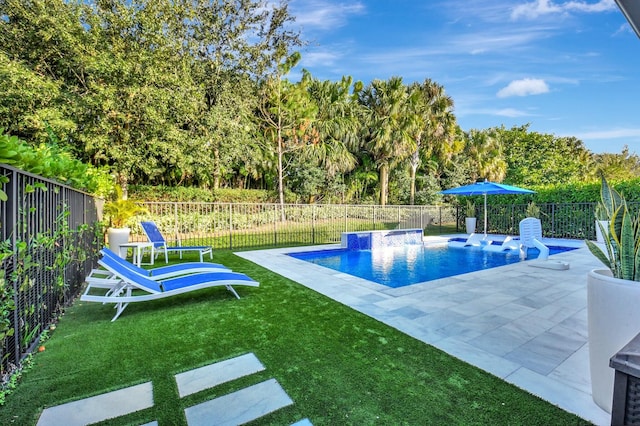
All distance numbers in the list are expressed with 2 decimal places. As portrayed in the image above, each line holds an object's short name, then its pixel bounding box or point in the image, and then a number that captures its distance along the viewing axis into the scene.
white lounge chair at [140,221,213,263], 7.61
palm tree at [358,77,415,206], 20.33
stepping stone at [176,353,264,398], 2.32
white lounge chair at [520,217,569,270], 7.63
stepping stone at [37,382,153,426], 1.96
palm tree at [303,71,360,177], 19.55
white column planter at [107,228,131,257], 7.43
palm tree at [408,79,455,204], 21.53
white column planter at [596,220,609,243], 10.59
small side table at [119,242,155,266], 6.95
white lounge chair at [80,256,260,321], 3.71
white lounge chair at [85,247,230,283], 4.35
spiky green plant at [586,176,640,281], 1.98
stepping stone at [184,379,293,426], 1.96
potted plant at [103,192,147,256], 8.05
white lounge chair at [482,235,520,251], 10.14
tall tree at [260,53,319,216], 17.14
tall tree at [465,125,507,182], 25.11
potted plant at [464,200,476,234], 15.38
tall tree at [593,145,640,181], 32.28
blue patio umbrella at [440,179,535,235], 10.98
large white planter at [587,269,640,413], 1.79
